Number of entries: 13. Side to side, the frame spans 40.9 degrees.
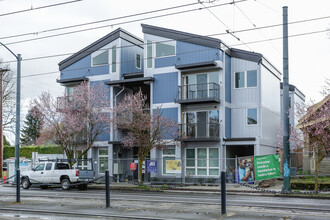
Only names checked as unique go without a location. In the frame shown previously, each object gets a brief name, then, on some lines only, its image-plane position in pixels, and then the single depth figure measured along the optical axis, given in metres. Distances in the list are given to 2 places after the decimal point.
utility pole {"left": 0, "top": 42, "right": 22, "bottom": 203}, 29.92
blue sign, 31.14
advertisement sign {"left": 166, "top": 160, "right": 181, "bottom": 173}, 31.20
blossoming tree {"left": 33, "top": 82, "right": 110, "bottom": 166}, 31.52
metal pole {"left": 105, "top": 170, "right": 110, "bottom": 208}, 14.09
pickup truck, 27.18
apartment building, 31.36
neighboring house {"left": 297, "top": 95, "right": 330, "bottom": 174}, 26.42
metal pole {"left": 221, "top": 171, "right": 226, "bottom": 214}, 12.07
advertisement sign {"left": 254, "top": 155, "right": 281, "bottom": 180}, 25.33
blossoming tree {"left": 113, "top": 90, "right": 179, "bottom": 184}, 28.25
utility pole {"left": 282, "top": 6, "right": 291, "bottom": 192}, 21.67
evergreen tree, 82.00
